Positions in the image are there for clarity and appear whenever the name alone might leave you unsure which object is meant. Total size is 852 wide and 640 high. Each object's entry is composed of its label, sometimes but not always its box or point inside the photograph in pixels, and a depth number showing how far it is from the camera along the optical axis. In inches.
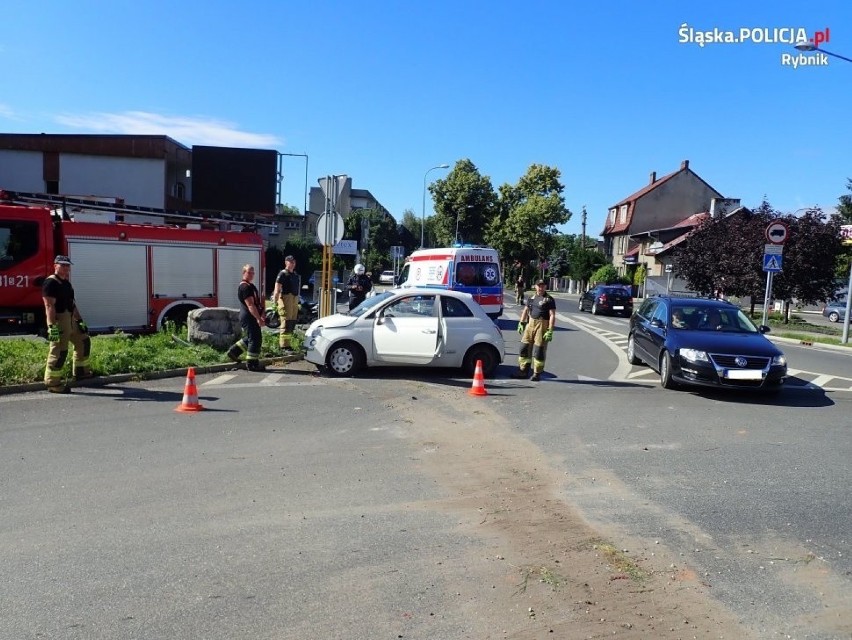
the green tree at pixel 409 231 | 3564.0
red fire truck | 499.8
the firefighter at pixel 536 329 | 441.1
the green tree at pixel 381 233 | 2609.3
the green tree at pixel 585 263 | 2426.2
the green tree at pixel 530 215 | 2138.3
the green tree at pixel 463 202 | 2160.4
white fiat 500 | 431.2
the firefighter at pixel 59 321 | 353.4
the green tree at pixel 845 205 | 2155.5
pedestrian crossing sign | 800.0
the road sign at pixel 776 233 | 789.2
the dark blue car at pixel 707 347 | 387.2
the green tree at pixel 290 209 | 3728.8
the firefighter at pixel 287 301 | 497.7
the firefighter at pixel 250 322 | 430.3
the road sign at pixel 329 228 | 533.6
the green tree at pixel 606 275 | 2160.4
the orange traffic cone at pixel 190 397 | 329.7
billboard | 1278.3
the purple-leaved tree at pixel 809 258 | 1135.0
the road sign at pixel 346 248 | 691.4
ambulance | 806.5
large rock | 486.6
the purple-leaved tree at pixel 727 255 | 1150.3
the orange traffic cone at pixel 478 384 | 386.0
